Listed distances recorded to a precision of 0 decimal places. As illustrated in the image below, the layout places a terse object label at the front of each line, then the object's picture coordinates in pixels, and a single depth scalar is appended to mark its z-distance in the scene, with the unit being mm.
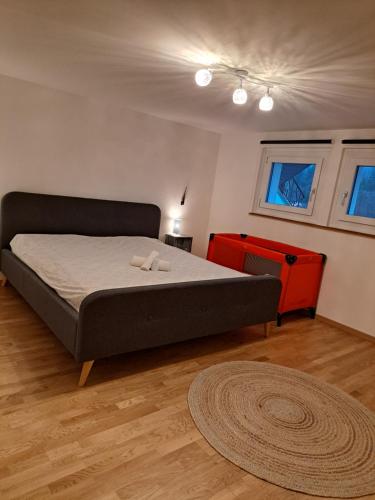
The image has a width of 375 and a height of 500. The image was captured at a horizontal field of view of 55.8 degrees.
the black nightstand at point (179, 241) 4918
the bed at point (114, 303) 2248
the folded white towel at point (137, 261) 3146
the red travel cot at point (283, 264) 3744
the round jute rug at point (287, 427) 1805
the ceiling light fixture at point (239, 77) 2188
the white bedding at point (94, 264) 2547
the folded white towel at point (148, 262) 3062
